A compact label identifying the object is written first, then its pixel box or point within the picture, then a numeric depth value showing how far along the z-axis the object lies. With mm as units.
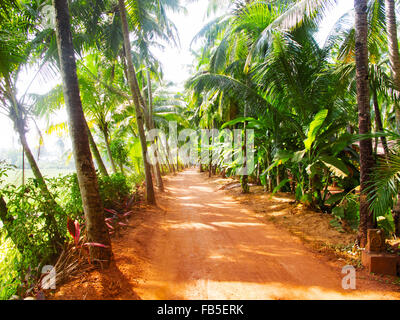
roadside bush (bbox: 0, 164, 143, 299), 3166
